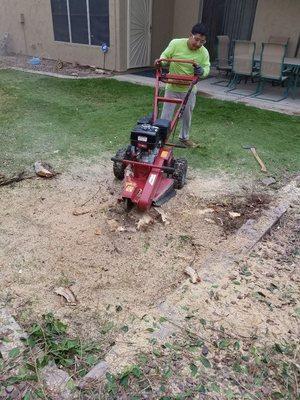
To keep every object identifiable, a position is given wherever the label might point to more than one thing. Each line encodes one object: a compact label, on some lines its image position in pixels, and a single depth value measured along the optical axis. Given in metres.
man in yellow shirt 4.53
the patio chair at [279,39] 9.62
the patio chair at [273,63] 7.76
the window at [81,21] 9.89
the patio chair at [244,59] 8.09
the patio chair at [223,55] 9.17
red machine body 3.58
